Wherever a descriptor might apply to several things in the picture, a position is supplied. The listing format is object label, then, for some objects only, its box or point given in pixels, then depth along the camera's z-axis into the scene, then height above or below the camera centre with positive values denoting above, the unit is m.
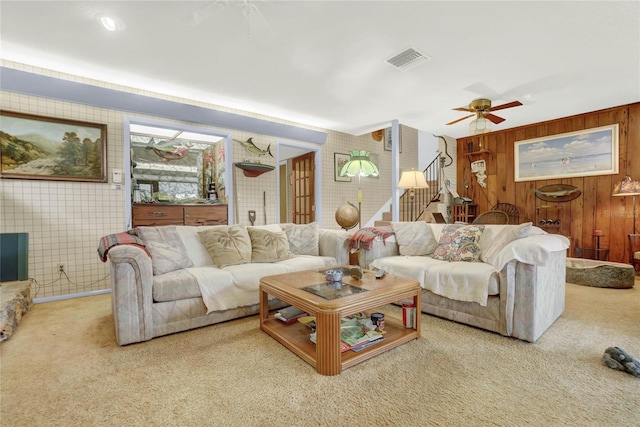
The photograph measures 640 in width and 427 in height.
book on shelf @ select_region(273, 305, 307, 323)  2.29 -0.82
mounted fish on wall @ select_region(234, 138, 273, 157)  4.51 +0.96
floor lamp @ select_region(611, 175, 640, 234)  3.98 +0.27
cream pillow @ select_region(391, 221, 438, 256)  3.11 -0.31
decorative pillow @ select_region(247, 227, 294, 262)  2.86 -0.36
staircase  6.41 +0.26
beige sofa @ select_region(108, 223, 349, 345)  2.05 -0.50
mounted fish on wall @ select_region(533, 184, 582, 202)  4.88 +0.27
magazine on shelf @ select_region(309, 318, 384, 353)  1.85 -0.82
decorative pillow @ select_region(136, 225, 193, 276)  2.42 -0.32
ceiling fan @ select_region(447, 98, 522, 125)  3.76 +1.29
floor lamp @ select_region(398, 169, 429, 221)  4.58 +0.45
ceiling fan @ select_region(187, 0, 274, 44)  2.01 +1.38
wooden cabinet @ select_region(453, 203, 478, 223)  5.94 -0.08
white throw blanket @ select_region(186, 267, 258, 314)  2.32 -0.66
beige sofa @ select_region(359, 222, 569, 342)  2.05 -0.54
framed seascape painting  4.54 +0.89
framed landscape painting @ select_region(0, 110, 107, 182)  2.99 +0.67
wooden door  5.76 +0.45
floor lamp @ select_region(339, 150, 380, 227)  3.69 +0.56
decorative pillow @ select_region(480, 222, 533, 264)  2.40 -0.25
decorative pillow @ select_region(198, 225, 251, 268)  2.69 -0.32
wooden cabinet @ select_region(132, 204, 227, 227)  3.73 -0.05
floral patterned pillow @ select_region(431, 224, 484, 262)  2.73 -0.34
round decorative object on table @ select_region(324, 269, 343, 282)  2.12 -0.47
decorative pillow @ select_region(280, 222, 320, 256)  3.33 -0.33
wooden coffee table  1.64 -0.59
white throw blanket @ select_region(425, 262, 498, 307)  2.21 -0.56
